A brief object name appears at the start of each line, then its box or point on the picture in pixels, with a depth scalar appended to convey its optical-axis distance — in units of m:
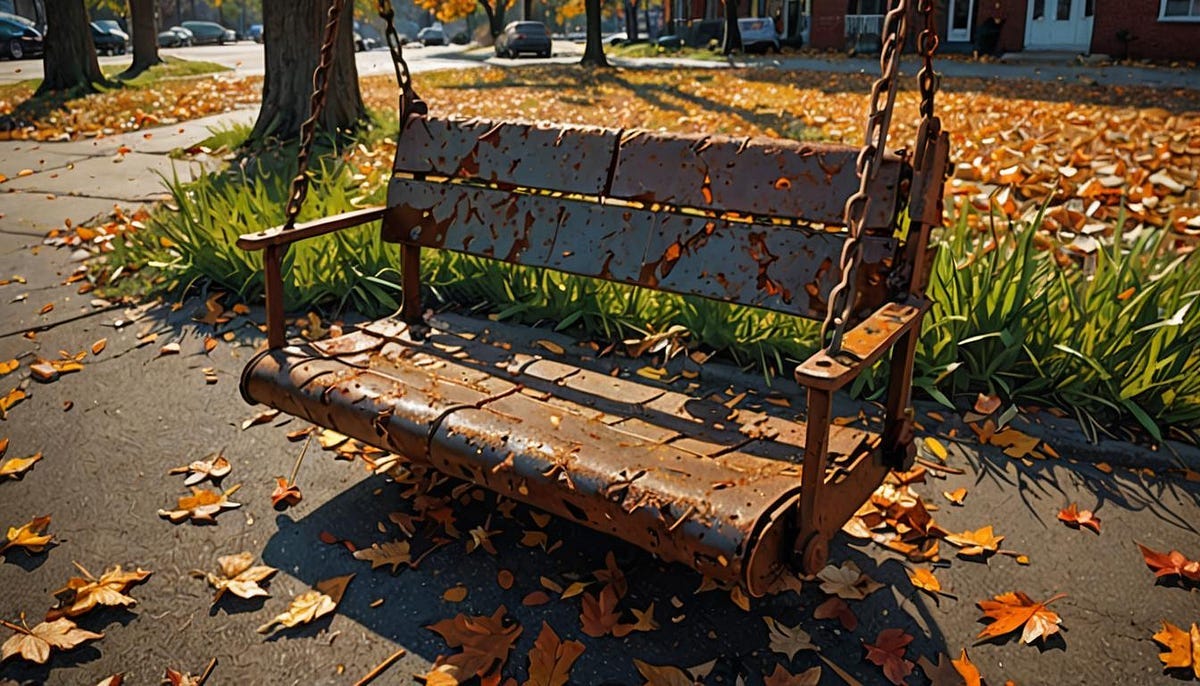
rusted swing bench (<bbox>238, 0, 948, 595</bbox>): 1.96
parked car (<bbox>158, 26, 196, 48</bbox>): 45.34
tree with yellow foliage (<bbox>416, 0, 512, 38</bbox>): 39.51
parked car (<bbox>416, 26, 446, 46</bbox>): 56.50
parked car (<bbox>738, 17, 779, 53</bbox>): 27.25
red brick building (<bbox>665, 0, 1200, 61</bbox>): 20.09
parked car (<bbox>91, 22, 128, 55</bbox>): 35.44
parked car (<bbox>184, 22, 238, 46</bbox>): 50.72
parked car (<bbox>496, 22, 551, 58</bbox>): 30.02
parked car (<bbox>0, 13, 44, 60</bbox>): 25.78
